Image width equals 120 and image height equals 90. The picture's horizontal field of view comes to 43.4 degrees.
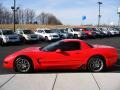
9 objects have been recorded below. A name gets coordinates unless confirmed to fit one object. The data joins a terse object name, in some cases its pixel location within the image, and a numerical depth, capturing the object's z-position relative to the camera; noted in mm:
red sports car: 5757
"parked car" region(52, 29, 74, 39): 18583
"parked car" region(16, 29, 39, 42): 15671
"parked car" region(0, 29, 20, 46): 14000
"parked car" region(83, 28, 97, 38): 20977
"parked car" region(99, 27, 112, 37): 24071
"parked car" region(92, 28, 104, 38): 22276
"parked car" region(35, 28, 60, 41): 16916
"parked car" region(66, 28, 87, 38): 19731
